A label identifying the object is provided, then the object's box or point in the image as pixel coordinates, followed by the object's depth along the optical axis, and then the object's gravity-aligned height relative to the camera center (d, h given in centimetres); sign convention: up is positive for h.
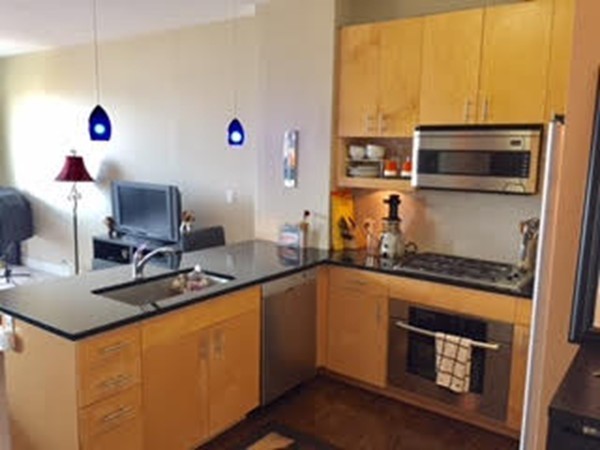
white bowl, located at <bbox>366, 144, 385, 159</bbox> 357 +7
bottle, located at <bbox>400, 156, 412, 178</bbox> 342 -5
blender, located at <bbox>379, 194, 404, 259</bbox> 351 -50
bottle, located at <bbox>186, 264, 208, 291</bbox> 289 -70
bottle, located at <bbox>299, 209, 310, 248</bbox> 373 -51
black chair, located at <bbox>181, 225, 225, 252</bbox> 407 -67
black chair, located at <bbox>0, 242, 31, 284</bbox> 626 -140
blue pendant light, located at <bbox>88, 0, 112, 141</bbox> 345 +20
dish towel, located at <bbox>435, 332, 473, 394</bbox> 289 -112
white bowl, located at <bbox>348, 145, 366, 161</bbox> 363 +7
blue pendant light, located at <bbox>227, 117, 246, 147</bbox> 386 +19
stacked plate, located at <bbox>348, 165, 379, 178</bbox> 358 -7
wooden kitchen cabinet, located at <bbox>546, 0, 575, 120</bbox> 269 +60
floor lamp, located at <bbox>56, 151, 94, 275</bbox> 551 -18
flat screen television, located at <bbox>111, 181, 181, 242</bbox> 477 -53
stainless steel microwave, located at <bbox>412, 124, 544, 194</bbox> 286 +4
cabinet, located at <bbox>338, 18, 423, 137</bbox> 324 +55
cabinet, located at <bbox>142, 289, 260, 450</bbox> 236 -107
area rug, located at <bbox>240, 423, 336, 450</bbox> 276 -155
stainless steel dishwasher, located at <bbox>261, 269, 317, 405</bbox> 302 -107
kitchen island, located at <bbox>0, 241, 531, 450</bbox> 211 -93
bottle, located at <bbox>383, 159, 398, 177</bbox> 349 -4
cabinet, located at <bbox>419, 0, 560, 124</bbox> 280 +58
